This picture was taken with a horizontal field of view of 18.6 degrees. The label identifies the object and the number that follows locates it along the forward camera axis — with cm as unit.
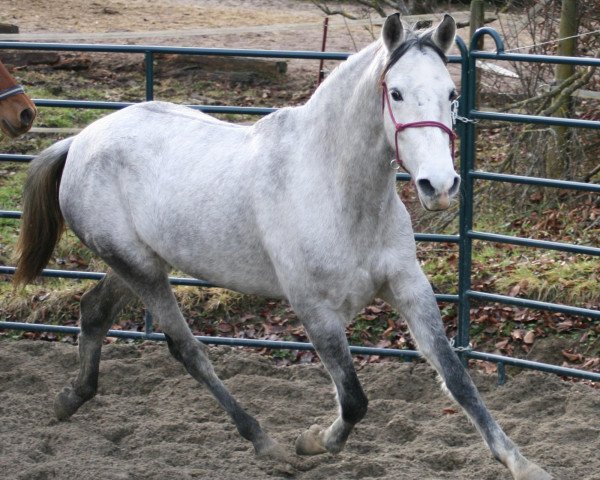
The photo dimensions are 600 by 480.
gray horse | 629
